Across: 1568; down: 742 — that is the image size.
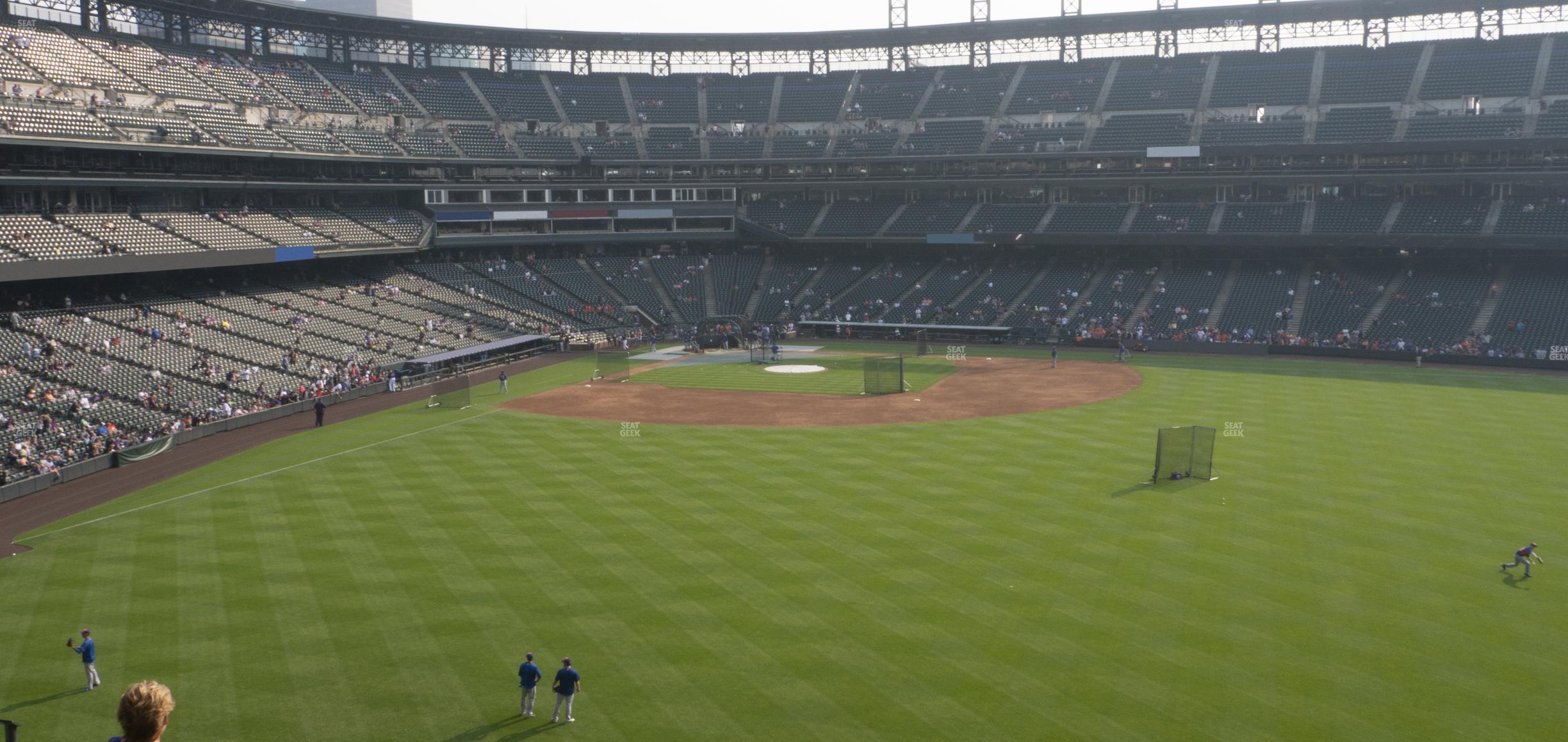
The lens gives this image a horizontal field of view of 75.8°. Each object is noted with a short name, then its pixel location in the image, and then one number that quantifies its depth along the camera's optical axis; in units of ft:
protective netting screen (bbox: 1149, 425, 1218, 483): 111.24
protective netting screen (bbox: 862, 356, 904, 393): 174.40
